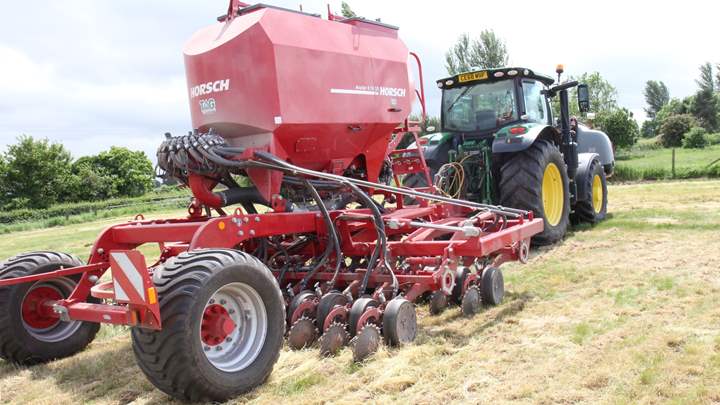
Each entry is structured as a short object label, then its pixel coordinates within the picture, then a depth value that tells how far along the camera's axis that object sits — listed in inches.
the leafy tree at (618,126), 1300.4
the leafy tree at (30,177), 1712.6
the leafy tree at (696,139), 1353.3
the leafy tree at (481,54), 1257.3
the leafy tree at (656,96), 2999.5
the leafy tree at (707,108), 1872.5
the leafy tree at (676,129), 1572.3
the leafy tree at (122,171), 2032.5
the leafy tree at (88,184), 1811.0
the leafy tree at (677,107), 1972.2
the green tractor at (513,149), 274.8
